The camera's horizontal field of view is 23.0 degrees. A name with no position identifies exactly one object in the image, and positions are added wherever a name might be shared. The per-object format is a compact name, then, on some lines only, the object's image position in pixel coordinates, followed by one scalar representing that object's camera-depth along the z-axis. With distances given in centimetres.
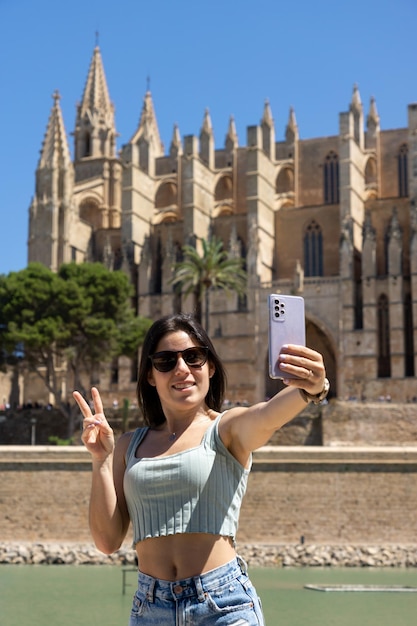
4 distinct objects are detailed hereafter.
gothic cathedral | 4259
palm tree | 4088
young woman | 324
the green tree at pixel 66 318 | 3734
